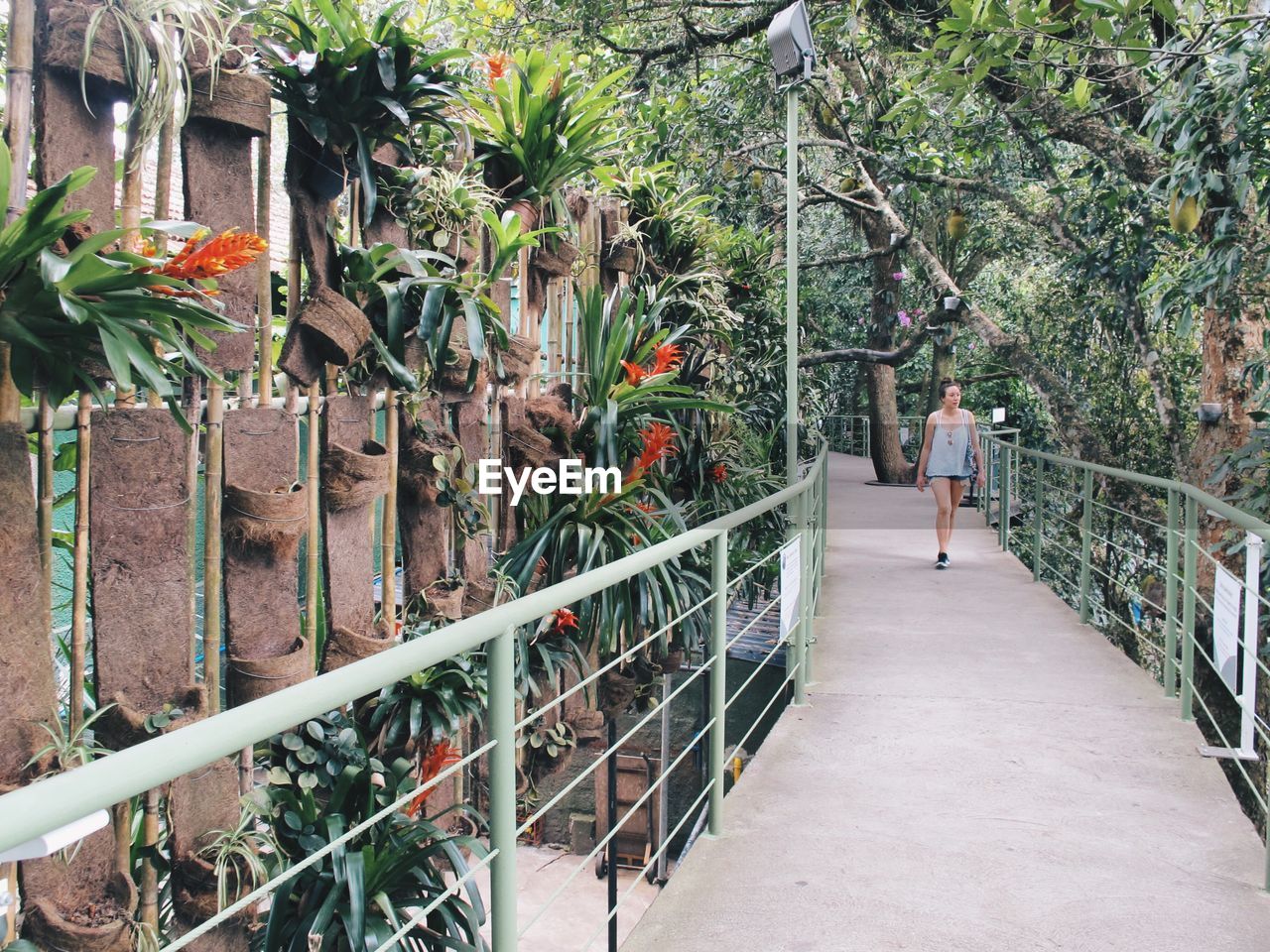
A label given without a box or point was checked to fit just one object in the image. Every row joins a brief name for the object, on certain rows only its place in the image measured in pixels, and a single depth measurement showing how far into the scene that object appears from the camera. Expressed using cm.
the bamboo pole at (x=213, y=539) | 255
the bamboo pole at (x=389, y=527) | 326
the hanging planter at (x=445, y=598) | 347
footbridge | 272
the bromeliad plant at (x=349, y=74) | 274
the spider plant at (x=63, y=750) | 202
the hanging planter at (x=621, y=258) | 534
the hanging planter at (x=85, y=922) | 202
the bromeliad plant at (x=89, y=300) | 182
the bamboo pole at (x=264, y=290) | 271
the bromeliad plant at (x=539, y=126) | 381
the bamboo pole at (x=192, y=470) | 242
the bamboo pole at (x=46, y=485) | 211
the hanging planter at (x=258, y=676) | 267
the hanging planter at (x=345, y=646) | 306
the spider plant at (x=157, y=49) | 214
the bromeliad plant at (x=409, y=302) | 300
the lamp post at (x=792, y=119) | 520
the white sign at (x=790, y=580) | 412
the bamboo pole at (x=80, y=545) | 223
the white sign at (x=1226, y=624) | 348
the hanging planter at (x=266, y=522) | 263
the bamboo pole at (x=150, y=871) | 231
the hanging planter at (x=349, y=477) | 299
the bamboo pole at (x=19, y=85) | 206
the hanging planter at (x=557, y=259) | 436
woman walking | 796
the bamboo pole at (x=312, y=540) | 286
